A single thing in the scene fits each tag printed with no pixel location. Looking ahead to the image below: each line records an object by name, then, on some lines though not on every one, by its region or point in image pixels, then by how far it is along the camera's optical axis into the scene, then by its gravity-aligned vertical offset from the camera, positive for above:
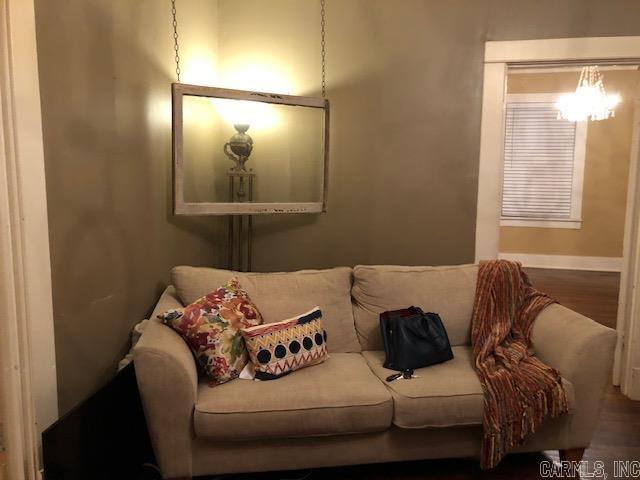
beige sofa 1.90 -0.87
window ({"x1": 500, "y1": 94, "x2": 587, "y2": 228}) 6.56 +0.27
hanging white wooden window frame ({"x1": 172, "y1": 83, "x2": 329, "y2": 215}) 2.61 +0.17
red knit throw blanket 2.03 -0.79
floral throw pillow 2.08 -0.64
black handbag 2.27 -0.72
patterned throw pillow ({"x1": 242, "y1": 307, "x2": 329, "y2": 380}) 2.14 -0.72
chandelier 5.66 +0.98
